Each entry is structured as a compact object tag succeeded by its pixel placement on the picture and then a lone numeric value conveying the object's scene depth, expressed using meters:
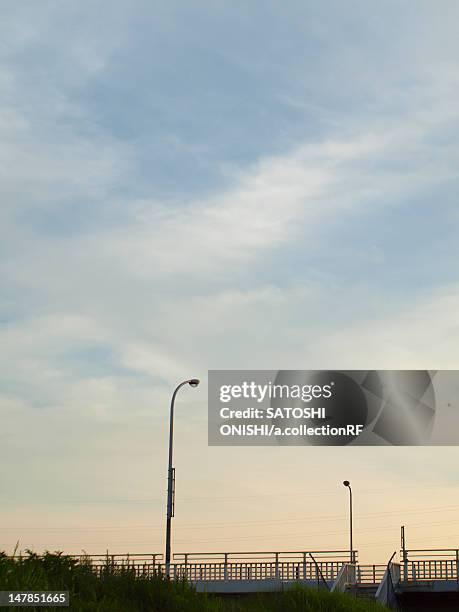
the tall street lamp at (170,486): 39.75
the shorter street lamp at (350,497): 73.94
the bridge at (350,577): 41.84
